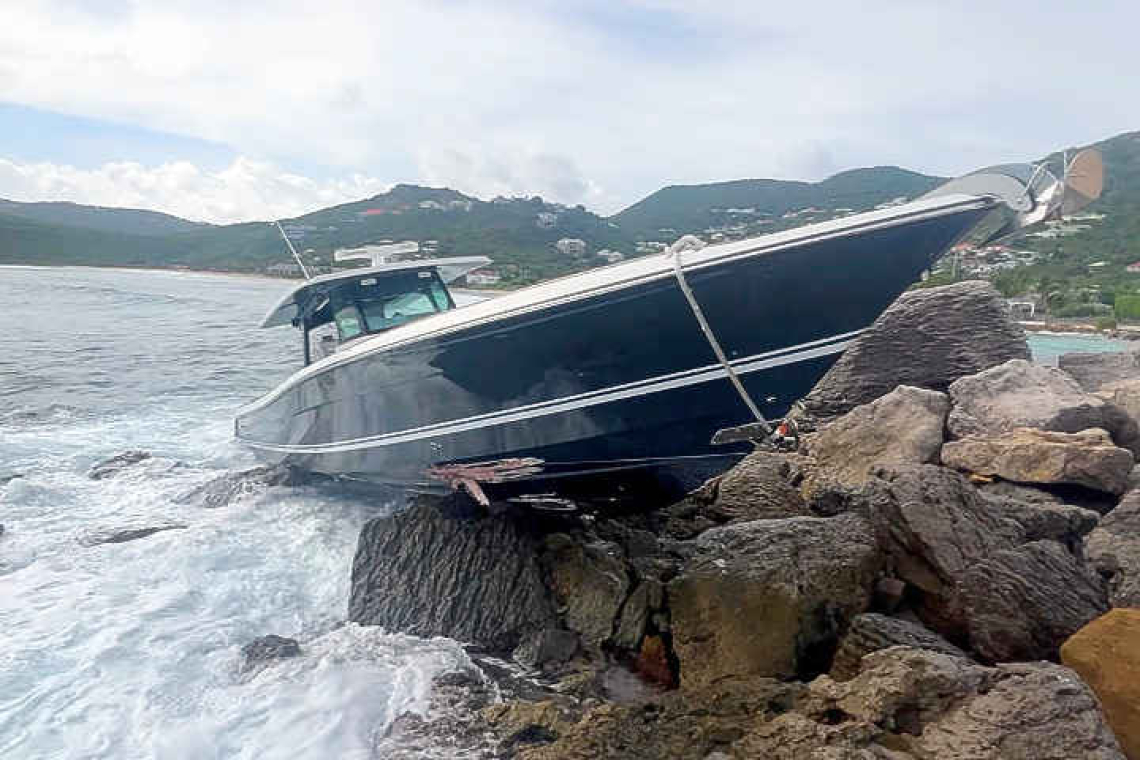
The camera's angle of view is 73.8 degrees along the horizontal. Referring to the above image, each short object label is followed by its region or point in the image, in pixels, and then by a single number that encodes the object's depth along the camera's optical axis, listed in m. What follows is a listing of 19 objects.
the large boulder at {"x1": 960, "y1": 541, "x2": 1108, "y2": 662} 3.91
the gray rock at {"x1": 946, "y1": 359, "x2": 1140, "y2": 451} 5.96
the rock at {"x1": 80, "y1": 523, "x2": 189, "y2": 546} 8.14
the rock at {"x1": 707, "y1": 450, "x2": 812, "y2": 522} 6.14
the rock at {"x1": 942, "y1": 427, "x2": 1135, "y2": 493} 5.21
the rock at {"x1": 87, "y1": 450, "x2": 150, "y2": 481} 10.84
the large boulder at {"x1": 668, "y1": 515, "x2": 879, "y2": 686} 4.35
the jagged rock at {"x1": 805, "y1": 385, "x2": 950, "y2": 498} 6.13
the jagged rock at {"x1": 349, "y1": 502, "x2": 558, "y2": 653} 5.71
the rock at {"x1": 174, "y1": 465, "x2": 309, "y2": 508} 9.82
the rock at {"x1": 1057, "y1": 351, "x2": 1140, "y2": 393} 8.41
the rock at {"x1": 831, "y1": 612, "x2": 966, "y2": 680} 3.91
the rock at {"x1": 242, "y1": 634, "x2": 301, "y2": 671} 5.55
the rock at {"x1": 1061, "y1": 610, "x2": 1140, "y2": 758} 3.32
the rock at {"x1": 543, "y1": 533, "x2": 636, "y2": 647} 5.29
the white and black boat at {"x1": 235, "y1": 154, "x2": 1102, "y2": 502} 4.98
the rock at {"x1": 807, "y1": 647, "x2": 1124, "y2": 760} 2.97
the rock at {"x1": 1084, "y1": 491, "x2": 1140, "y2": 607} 4.25
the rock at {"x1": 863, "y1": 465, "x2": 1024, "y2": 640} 4.20
